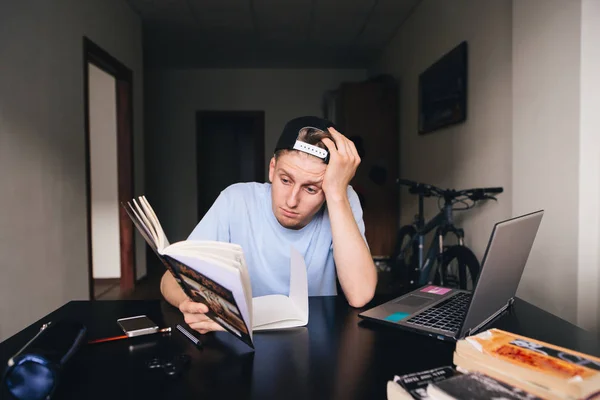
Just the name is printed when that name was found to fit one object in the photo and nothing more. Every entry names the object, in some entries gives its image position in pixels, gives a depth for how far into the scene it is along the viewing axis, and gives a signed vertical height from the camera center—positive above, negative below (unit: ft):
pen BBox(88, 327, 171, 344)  2.74 -0.99
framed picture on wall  9.30 +2.35
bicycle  7.79 -1.37
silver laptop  2.46 -0.83
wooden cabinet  14.85 +1.57
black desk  2.14 -1.02
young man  3.77 -0.33
